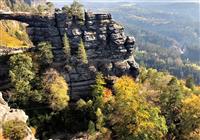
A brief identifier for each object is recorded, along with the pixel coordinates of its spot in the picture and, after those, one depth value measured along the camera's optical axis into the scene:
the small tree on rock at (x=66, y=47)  120.79
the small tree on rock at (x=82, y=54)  121.31
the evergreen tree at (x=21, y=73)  108.06
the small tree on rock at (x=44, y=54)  117.12
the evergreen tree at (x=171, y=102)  113.38
